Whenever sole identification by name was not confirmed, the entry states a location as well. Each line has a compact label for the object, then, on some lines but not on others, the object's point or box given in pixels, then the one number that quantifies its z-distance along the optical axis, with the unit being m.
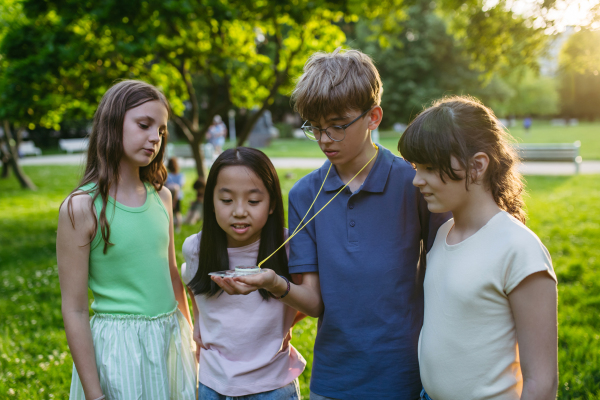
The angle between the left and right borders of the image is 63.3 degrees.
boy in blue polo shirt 1.81
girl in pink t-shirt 1.96
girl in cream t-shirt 1.45
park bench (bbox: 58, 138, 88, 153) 31.53
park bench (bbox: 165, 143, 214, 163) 18.31
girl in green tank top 1.87
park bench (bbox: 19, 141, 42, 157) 29.40
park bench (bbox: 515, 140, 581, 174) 14.52
